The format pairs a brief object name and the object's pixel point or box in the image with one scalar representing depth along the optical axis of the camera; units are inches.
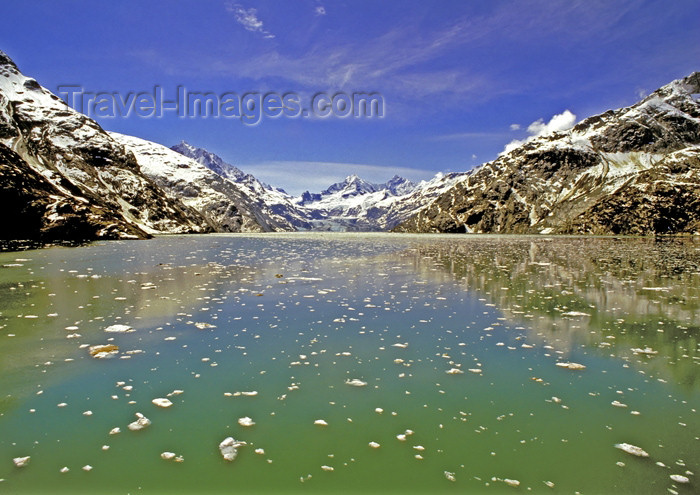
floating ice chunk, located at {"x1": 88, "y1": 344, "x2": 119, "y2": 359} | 479.2
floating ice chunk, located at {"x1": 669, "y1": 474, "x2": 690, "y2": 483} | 253.4
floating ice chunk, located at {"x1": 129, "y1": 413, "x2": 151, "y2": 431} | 316.5
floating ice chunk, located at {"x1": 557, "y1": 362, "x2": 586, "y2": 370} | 449.7
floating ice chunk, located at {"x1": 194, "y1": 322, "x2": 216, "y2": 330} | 606.6
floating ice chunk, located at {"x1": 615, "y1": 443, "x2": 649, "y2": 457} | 284.4
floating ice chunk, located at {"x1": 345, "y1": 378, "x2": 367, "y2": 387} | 403.5
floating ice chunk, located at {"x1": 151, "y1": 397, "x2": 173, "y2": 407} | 354.6
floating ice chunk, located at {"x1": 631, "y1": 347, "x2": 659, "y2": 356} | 497.7
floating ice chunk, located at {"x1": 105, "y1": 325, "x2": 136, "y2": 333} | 582.2
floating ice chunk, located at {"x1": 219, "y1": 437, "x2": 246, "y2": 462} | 280.8
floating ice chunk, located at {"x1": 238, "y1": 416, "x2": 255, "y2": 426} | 323.9
